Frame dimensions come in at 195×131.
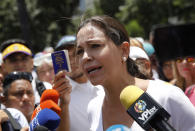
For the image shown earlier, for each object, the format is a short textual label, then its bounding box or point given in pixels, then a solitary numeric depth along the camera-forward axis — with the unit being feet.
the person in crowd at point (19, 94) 12.41
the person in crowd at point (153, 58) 16.97
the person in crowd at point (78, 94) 11.51
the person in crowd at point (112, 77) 7.28
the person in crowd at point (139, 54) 11.96
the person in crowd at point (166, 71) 19.62
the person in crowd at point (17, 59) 15.59
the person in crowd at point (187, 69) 11.57
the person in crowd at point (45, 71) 16.32
